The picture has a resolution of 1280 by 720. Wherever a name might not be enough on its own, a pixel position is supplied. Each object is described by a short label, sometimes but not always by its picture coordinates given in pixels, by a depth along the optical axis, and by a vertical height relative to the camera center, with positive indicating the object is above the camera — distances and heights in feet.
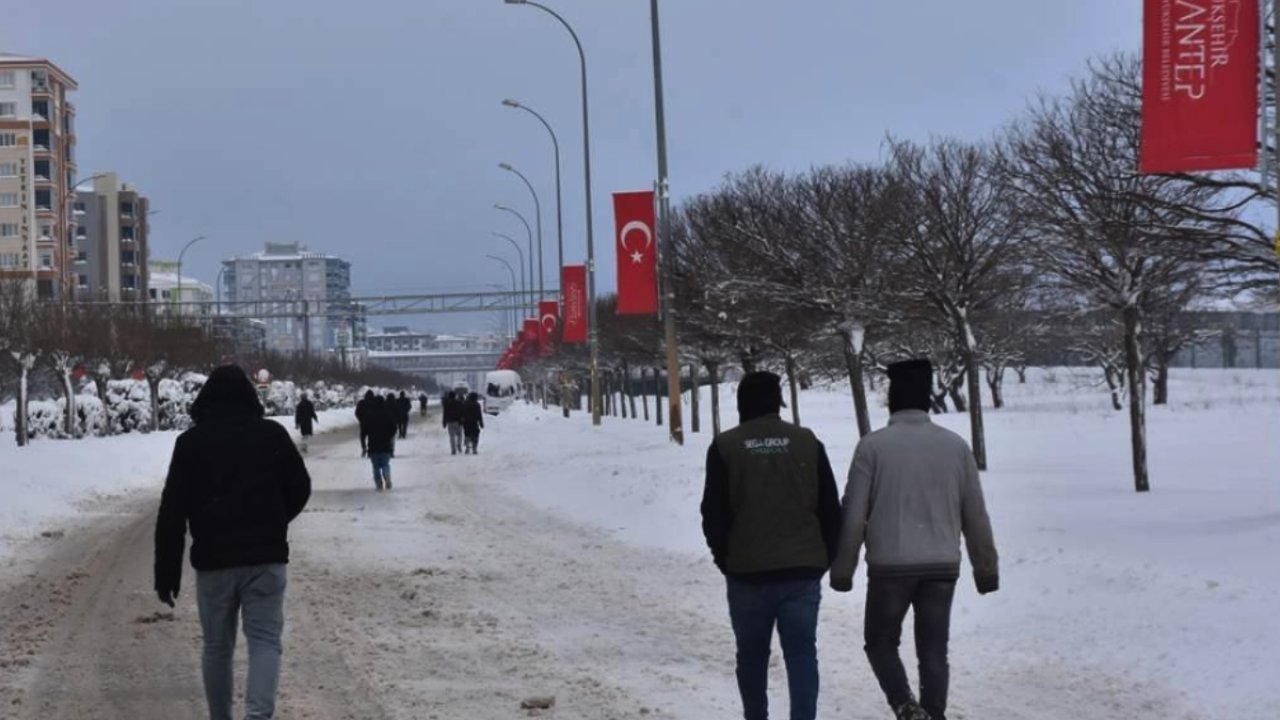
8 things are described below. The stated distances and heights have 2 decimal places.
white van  312.71 -7.04
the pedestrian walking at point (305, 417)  146.30 -5.33
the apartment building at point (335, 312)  308.81 +11.27
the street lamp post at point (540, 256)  220.43 +14.66
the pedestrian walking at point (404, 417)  154.22 -6.41
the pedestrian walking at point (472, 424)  134.21 -5.88
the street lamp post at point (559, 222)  163.32 +16.27
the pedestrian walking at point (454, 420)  135.23 -5.57
